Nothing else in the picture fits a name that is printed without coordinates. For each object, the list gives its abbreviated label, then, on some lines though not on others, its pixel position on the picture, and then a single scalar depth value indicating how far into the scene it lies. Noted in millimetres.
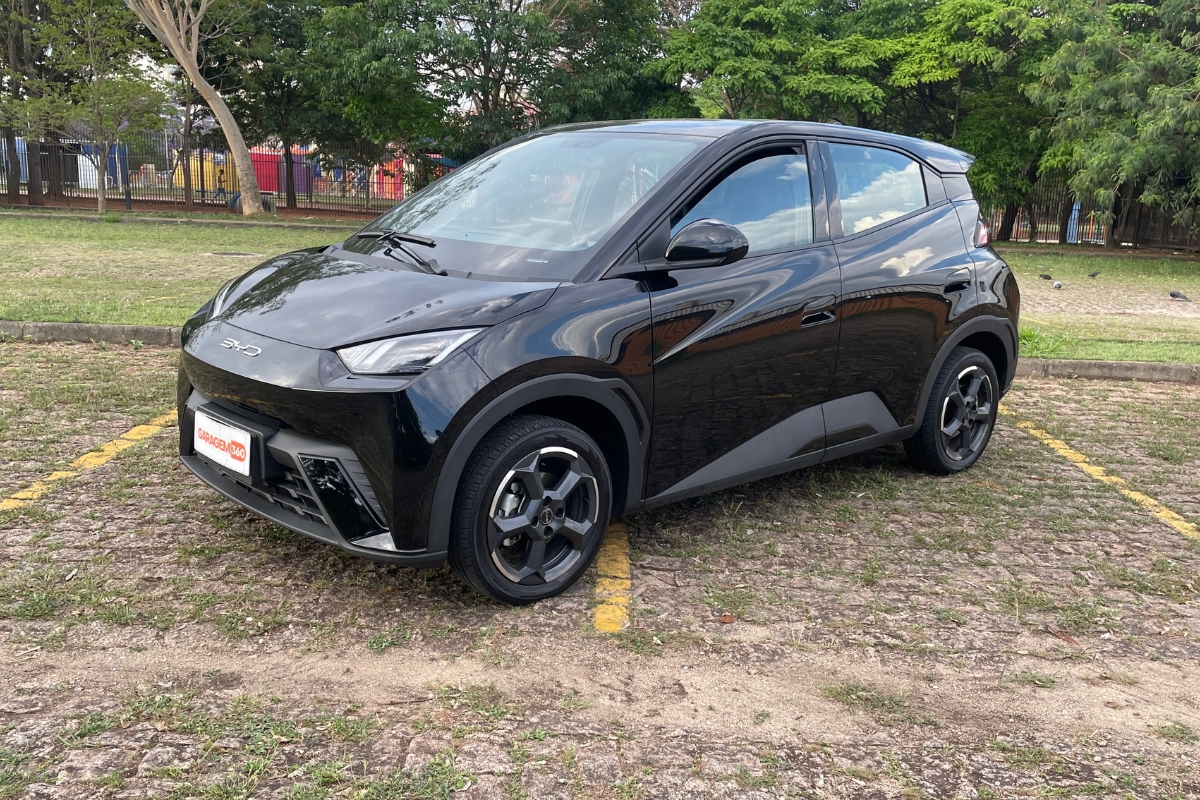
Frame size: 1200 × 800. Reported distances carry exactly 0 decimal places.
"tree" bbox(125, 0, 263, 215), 23656
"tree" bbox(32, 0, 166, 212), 25766
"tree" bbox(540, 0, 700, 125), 27000
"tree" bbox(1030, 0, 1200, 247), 19016
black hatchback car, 3289
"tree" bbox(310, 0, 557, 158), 25875
